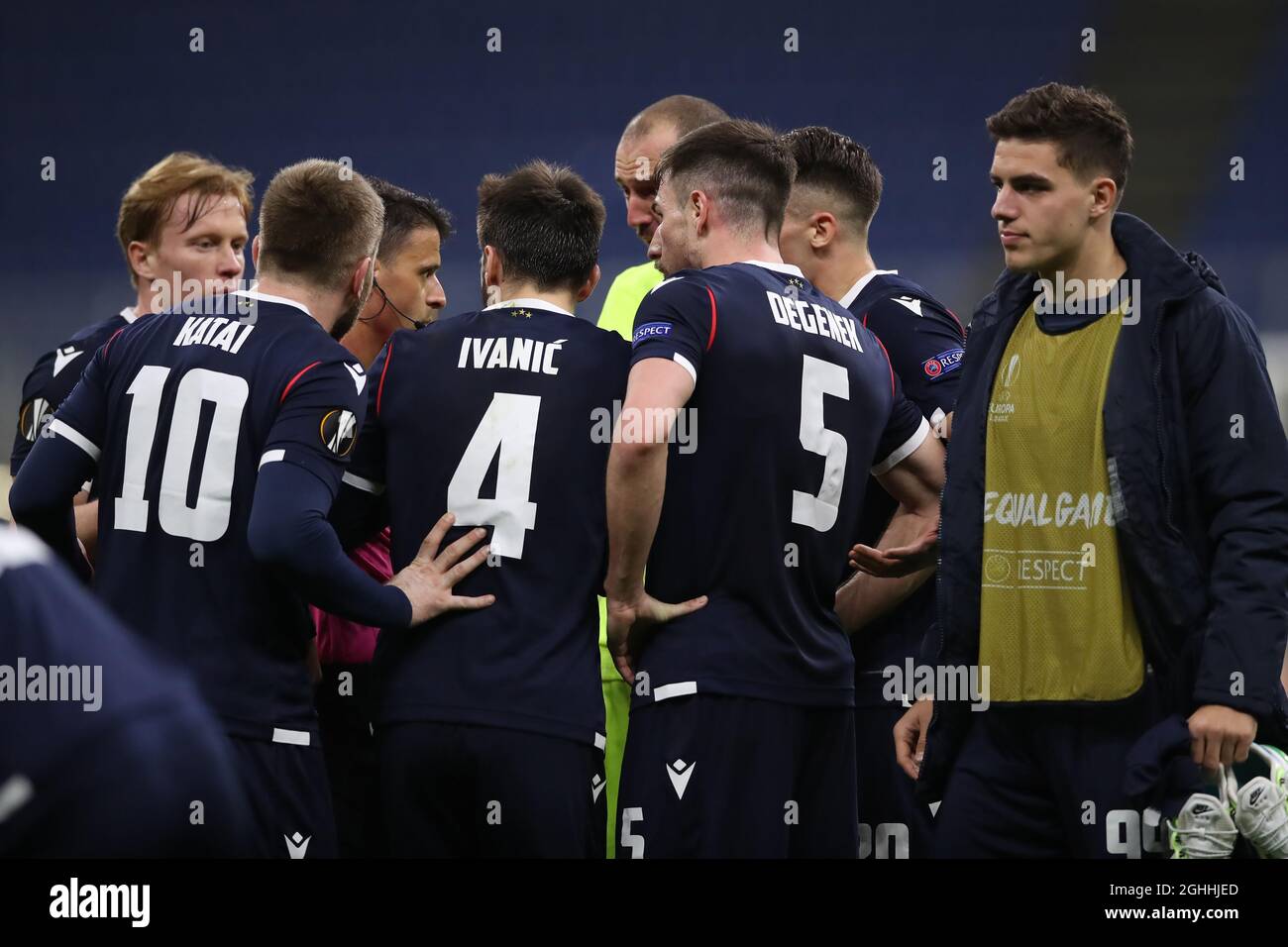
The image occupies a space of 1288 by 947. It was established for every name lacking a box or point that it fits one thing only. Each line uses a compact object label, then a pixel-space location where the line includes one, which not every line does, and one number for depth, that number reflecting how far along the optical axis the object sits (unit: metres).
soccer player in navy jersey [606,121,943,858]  6.07
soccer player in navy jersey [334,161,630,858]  5.95
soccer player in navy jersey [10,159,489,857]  5.84
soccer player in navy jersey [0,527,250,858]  2.14
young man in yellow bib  5.59
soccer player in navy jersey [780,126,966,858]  7.49
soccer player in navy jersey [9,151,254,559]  8.09
